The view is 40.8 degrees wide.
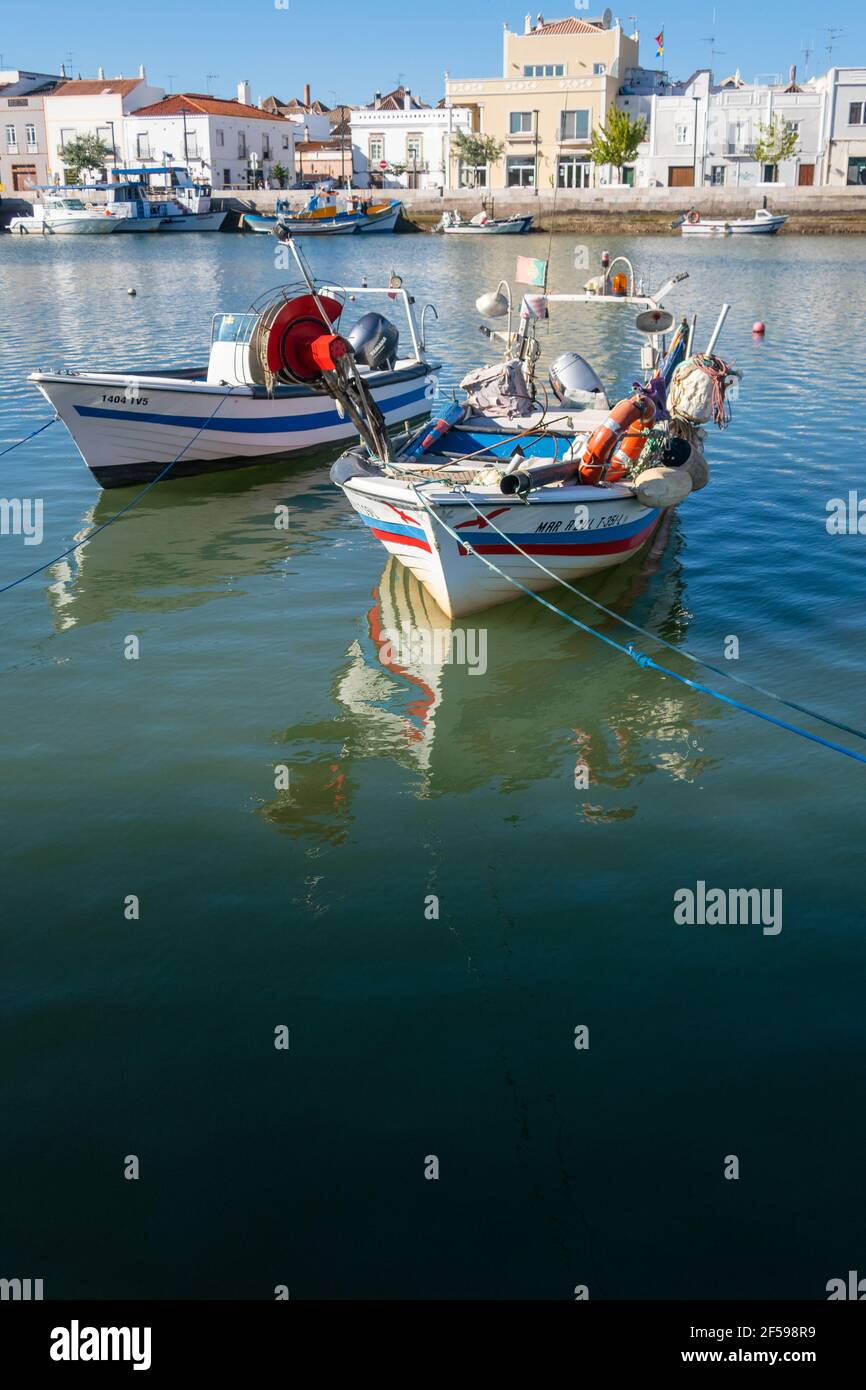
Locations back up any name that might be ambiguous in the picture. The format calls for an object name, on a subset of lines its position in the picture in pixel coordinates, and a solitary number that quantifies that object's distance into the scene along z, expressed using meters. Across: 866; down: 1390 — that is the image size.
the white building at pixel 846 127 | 82.50
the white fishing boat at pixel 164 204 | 86.12
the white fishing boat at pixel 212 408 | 15.88
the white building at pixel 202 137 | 103.44
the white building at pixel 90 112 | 105.44
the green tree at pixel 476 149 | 95.44
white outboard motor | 16.31
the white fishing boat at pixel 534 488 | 11.02
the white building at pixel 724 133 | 85.44
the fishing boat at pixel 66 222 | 84.50
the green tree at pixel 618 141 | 86.94
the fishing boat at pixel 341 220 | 86.19
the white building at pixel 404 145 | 107.62
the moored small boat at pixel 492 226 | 81.19
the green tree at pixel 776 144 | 83.44
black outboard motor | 19.52
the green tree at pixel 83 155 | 101.00
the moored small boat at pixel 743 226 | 74.62
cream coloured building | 93.81
